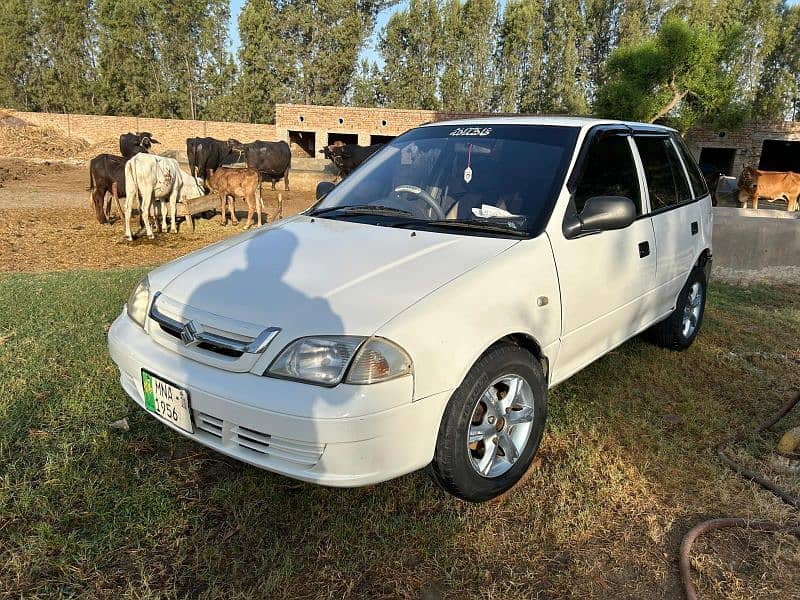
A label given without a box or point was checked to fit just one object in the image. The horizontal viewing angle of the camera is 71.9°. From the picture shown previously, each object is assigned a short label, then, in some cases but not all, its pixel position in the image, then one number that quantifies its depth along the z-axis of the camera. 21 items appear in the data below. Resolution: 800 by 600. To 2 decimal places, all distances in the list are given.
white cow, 11.11
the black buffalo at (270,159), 20.89
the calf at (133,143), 17.22
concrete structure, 7.48
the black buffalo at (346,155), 20.88
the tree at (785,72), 36.50
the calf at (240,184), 12.83
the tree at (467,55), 46.47
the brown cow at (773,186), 13.26
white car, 2.14
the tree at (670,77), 25.08
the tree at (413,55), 47.00
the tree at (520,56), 45.41
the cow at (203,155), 20.30
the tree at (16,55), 48.16
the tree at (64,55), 48.66
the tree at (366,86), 49.19
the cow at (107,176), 12.19
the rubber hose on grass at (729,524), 2.27
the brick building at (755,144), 27.61
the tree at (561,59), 45.03
